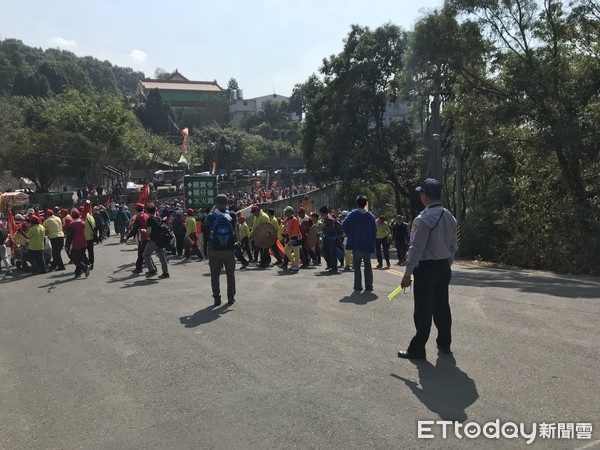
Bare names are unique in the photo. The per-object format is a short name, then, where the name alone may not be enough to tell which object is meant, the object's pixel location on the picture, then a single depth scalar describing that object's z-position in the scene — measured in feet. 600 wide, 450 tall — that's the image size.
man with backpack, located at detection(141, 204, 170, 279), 40.98
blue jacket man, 32.86
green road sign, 73.51
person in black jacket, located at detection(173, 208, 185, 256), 59.98
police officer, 17.92
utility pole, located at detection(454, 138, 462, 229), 78.59
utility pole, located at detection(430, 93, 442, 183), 80.79
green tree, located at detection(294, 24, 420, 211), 112.37
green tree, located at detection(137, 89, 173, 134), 296.10
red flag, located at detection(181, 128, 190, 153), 127.01
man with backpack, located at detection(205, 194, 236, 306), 29.43
